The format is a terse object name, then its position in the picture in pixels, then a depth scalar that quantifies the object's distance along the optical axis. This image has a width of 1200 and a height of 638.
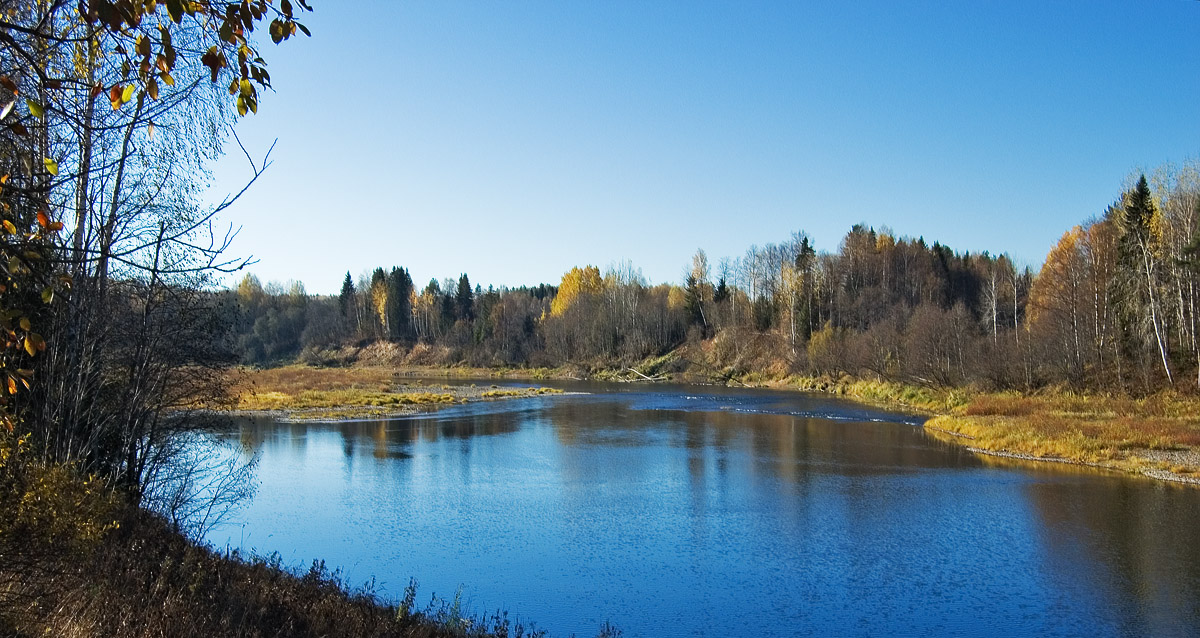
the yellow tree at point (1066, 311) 40.09
